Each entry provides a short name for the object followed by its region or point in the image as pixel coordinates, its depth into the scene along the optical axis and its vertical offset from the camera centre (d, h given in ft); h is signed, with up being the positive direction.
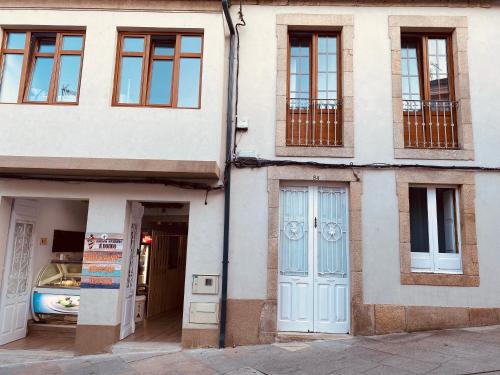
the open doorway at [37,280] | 22.43 -1.75
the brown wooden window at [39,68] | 22.44 +10.98
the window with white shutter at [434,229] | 21.26 +1.98
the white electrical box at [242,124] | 21.86 +7.68
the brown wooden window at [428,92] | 22.45 +10.37
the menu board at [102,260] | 20.74 -0.35
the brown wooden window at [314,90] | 22.68 +10.32
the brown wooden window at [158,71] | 22.13 +10.91
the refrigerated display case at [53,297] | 24.32 -2.86
